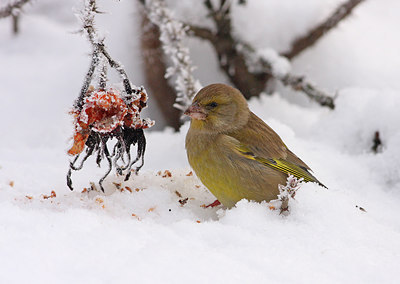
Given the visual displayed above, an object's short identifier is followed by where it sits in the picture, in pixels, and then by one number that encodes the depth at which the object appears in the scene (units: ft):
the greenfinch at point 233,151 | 15.25
